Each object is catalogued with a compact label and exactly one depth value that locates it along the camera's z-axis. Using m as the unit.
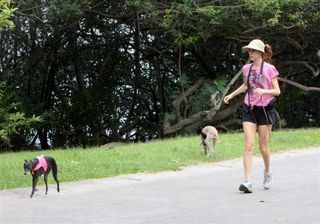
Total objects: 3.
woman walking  12.93
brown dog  18.28
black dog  12.98
